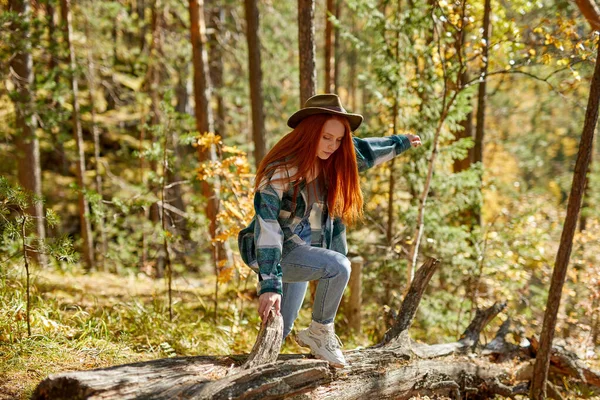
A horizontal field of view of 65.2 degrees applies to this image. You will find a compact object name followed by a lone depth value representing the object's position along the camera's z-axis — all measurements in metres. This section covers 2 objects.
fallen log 2.64
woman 3.22
